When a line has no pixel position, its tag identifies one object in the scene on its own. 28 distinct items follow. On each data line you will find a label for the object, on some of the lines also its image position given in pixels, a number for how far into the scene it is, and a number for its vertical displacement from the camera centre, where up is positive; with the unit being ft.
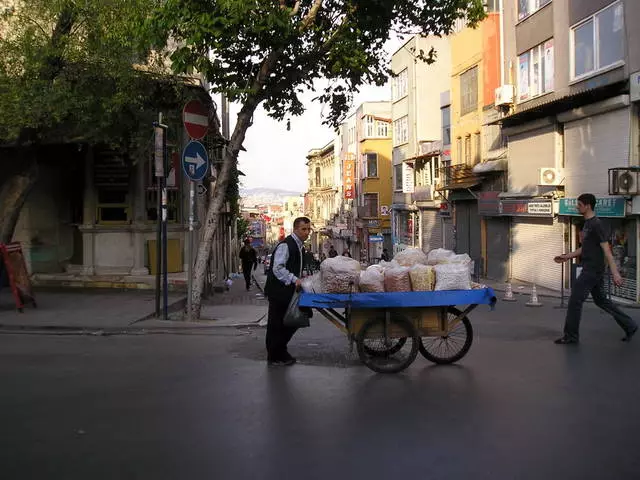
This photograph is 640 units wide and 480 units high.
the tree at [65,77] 40.37 +9.80
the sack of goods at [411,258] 26.96 -0.94
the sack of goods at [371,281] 25.93 -1.73
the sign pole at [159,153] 39.96 +4.64
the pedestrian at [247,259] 76.90 -2.62
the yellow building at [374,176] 195.72 +16.17
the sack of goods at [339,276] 25.77 -1.52
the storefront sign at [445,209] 119.55 +4.06
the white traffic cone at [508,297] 60.16 -5.56
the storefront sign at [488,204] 91.86 +3.83
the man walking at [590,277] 30.68 -1.97
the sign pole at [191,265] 39.60 -1.65
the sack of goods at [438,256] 26.86 -0.88
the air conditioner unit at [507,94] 86.22 +16.79
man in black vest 27.02 -1.93
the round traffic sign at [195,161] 38.93 +4.15
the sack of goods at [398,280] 25.98 -1.71
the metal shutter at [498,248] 92.73 -2.16
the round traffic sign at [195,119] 39.23 +6.55
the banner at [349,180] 209.97 +16.27
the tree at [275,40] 36.58 +10.75
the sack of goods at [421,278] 25.99 -1.64
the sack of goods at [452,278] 25.94 -1.65
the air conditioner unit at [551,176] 74.84 +5.84
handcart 25.62 -3.12
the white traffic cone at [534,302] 53.10 -5.34
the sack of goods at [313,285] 26.22 -1.88
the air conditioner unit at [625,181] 57.11 +4.07
